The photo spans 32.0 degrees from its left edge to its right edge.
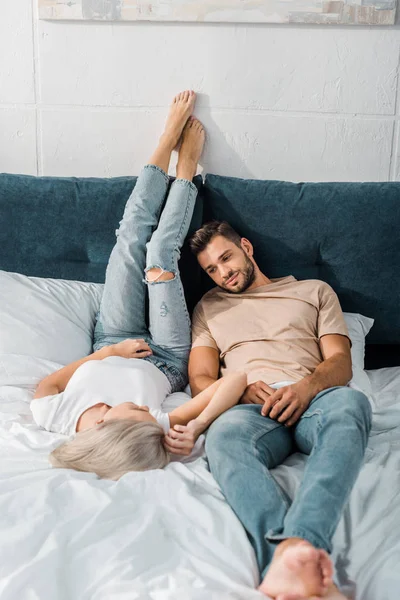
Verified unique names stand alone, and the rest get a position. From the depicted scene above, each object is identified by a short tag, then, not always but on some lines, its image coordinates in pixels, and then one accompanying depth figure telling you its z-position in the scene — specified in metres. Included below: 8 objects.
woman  1.70
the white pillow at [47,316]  2.25
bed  1.33
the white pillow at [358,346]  2.21
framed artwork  2.47
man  1.40
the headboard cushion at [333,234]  2.41
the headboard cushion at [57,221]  2.50
